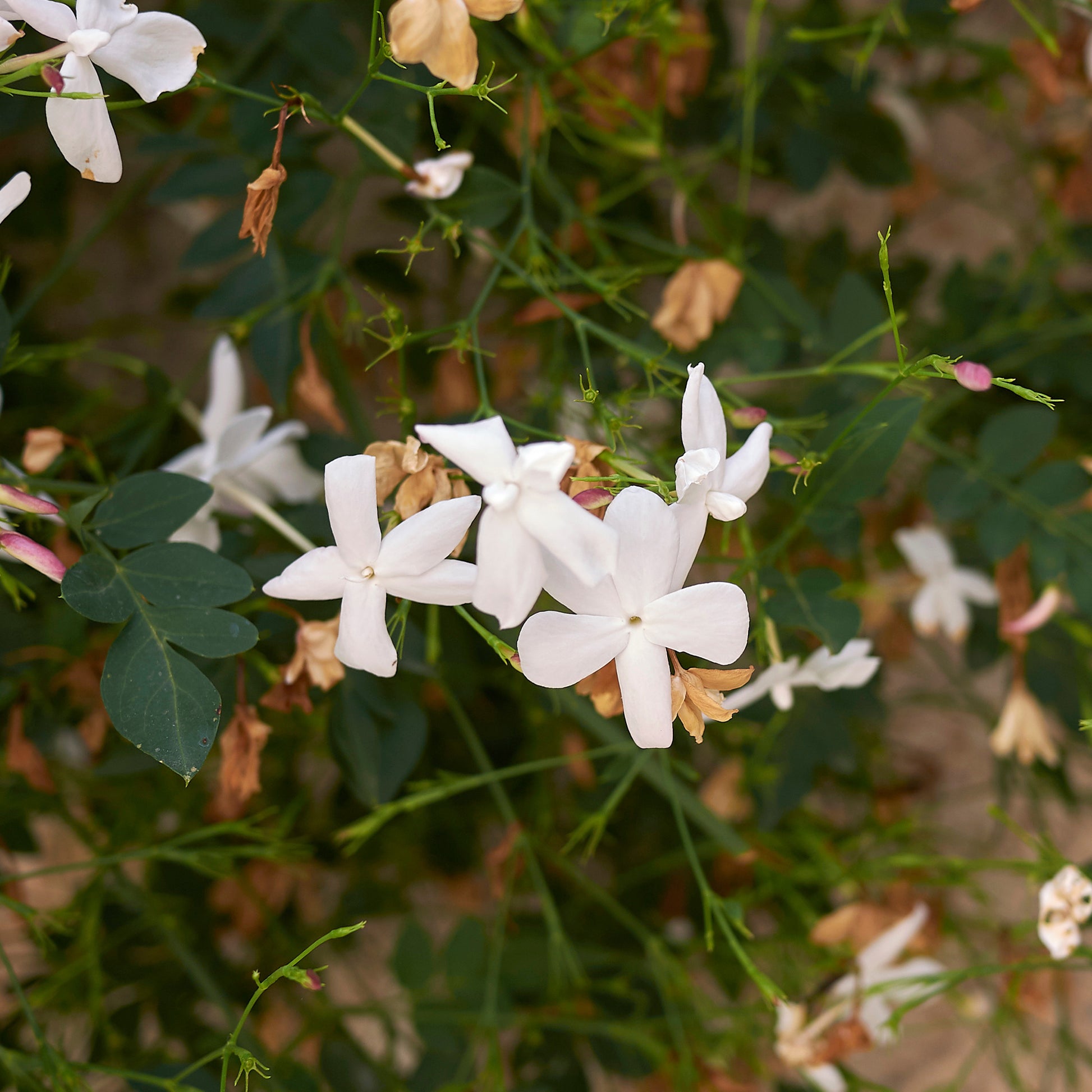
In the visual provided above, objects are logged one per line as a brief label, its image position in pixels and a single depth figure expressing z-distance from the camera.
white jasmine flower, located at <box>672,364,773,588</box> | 0.43
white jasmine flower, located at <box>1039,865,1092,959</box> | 0.49
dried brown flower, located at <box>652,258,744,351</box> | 0.52
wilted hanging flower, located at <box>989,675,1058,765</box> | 0.55
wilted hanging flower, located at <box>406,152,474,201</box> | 0.48
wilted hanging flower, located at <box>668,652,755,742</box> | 0.44
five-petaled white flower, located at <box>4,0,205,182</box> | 0.44
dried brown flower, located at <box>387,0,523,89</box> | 0.44
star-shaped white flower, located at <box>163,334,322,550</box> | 0.49
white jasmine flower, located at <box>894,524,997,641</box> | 0.55
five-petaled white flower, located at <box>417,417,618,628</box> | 0.42
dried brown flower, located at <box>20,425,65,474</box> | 0.48
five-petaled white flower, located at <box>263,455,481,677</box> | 0.43
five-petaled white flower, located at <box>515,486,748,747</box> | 0.43
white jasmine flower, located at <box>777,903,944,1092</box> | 0.53
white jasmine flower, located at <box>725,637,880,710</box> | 0.48
